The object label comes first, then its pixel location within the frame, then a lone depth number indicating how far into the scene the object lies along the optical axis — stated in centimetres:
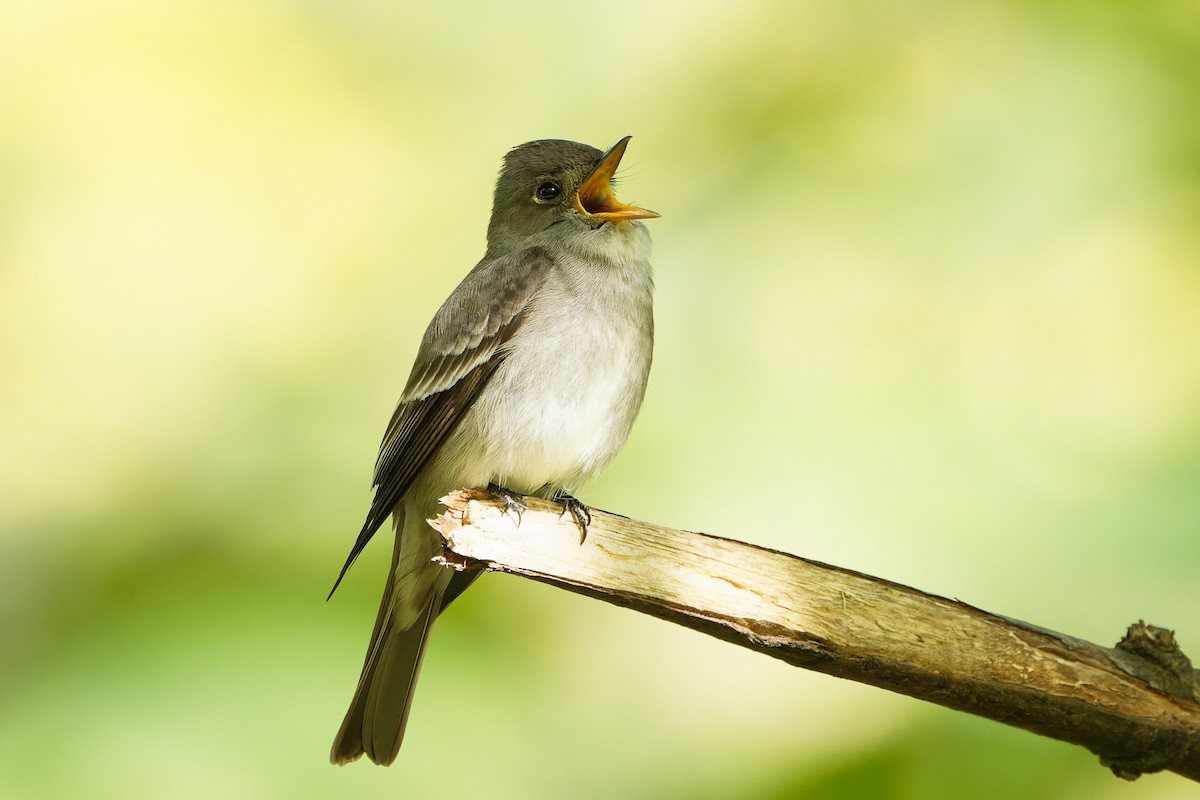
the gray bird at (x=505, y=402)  567
